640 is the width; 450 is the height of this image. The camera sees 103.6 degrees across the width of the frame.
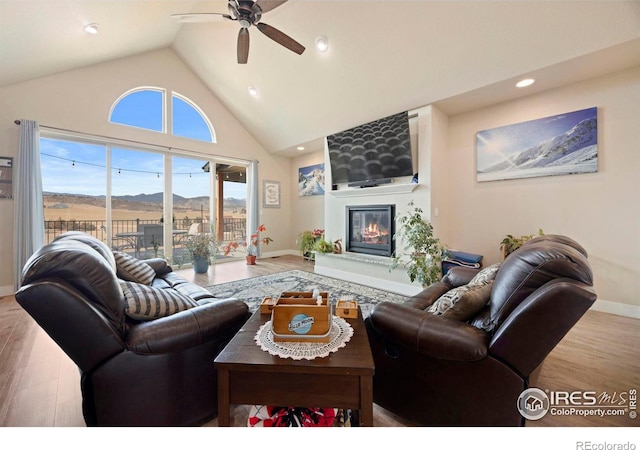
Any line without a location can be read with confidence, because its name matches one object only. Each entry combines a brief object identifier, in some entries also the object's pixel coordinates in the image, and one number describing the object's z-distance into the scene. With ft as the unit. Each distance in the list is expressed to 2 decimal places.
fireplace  13.07
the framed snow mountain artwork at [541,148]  9.29
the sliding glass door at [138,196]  12.90
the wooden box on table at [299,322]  3.61
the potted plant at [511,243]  10.24
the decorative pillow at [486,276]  4.73
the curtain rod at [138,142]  11.97
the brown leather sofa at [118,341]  3.27
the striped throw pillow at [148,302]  4.09
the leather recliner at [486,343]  3.19
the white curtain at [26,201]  10.97
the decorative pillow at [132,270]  6.53
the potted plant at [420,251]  10.41
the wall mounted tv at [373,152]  12.01
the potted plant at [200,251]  14.99
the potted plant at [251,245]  17.56
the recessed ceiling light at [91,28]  9.70
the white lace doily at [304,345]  3.31
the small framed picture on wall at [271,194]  20.34
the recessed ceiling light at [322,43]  10.64
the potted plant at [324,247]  14.97
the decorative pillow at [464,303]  4.17
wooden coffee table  3.11
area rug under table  10.63
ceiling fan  7.13
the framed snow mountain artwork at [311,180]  19.39
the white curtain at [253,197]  18.89
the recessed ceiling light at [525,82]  9.36
